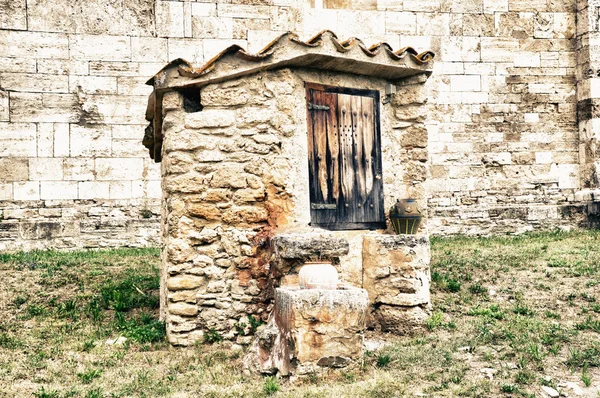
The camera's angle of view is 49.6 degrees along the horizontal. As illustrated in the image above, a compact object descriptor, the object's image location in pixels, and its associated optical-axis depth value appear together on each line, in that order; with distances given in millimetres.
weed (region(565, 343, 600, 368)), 4852
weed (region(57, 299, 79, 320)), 6391
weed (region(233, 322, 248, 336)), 5668
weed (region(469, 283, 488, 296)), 7083
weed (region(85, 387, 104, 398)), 4445
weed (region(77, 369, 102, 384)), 4852
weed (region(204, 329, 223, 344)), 5629
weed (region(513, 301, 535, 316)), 6277
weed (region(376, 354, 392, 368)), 4991
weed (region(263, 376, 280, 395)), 4477
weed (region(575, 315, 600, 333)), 5682
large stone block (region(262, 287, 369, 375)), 4680
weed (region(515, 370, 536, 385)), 4531
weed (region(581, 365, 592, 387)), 4484
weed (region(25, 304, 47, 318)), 6418
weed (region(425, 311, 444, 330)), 5984
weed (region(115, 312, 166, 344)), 5840
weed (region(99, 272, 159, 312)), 6711
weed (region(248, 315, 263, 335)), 5647
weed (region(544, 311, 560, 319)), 6122
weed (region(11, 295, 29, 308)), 6634
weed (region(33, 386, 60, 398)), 4464
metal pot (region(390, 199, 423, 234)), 6062
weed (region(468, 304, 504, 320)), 6205
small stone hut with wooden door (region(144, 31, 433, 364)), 5652
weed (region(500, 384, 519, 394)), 4383
